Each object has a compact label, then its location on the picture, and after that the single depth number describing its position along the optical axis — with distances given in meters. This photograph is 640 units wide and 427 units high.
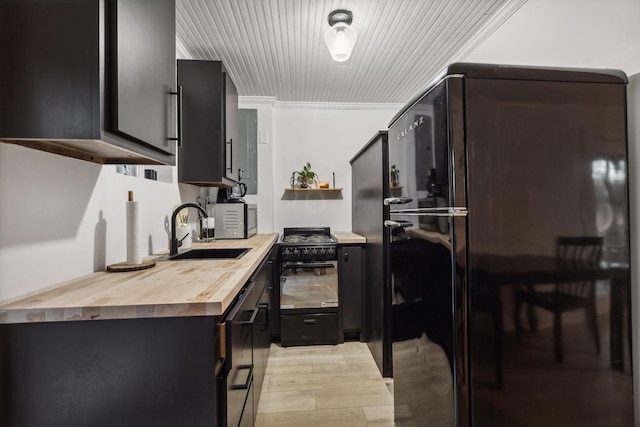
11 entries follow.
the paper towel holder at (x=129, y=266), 1.29
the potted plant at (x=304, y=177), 3.51
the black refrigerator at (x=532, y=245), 1.08
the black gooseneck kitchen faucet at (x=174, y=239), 1.79
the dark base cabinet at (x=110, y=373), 0.83
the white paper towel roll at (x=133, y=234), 1.38
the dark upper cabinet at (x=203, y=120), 2.11
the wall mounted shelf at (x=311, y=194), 3.66
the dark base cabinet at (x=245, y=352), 0.96
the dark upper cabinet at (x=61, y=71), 0.81
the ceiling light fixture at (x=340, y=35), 1.92
